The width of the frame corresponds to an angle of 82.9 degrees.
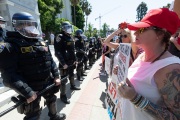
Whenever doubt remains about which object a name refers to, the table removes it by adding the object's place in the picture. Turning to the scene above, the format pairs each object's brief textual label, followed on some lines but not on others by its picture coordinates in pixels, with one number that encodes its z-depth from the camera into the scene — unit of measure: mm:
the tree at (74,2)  23406
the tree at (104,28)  41780
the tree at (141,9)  54280
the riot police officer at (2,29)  2576
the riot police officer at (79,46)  4185
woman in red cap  680
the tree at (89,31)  24868
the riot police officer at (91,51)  5975
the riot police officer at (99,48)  7826
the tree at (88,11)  31336
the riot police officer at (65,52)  2666
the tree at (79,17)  26277
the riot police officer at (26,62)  1386
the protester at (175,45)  1133
